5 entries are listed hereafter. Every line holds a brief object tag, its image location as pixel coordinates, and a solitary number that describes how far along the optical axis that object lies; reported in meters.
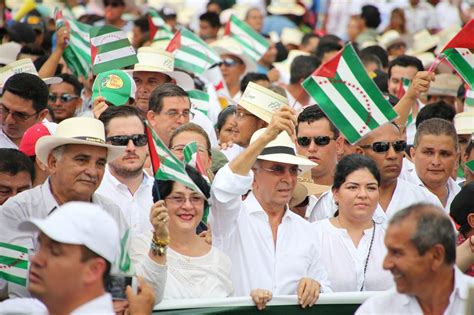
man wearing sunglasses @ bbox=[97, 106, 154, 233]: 18.73
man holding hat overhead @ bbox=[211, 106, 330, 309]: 15.49
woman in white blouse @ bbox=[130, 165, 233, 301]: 15.15
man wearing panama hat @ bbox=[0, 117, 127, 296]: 15.53
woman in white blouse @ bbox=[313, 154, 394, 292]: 17.03
